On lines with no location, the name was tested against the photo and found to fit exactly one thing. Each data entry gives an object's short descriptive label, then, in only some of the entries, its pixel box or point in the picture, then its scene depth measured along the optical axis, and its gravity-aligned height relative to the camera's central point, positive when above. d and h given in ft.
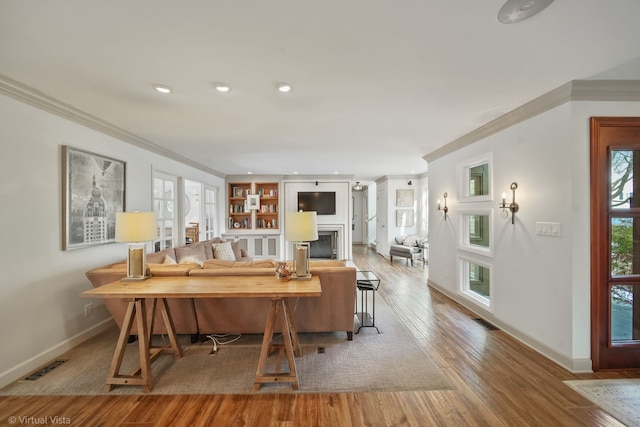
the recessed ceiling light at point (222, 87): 7.27 +3.50
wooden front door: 7.54 -0.87
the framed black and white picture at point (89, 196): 8.83 +0.66
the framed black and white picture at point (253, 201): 24.48 +1.13
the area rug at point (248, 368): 7.03 -4.54
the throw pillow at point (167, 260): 11.55 -2.03
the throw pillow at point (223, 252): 16.93 -2.45
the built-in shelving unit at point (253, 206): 24.64 +0.69
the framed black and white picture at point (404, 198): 26.45 +1.46
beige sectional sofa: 8.95 -3.14
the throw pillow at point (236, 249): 18.84 -2.59
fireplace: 25.57 -3.16
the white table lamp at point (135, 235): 8.17 -0.65
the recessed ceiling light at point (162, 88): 7.36 +3.50
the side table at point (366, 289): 10.72 -3.09
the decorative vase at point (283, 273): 8.33 -1.87
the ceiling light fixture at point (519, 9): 4.50 +3.52
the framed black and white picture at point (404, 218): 26.40 -0.52
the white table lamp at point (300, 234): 8.41 -0.66
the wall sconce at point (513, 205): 9.54 +0.26
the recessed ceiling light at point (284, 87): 7.23 +3.48
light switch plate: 7.98 -0.50
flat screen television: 24.81 +1.12
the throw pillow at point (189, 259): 12.68 -2.21
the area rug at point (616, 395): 6.06 -4.54
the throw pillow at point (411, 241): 23.32 -2.47
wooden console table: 6.91 -2.12
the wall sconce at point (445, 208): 14.43 +0.25
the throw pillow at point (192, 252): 13.88 -2.10
